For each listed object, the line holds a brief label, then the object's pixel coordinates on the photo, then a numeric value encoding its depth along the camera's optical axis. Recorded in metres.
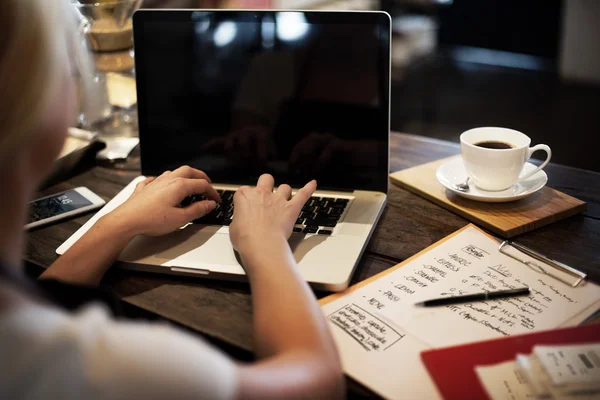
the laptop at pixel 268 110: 0.96
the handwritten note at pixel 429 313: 0.67
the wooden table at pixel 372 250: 0.78
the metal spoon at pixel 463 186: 1.03
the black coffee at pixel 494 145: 1.02
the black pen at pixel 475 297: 0.77
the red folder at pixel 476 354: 0.63
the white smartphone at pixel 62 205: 1.06
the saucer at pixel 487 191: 0.99
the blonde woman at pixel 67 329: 0.42
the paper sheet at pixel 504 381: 0.61
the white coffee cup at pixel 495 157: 0.98
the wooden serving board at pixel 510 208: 0.94
